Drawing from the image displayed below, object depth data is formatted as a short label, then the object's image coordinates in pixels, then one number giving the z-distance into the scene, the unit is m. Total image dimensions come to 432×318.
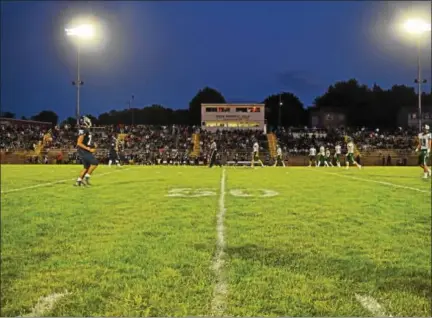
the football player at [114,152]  30.02
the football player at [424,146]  17.25
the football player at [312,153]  33.12
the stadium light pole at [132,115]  78.44
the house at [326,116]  53.38
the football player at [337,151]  30.74
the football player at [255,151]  28.49
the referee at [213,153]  28.58
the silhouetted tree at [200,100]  80.88
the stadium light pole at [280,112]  76.64
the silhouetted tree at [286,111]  76.25
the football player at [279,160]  33.16
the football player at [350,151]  26.44
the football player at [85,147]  12.95
